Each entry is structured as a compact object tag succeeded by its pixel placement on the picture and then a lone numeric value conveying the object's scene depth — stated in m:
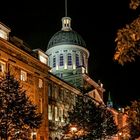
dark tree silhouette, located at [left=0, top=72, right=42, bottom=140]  35.28
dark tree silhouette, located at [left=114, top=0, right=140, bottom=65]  9.67
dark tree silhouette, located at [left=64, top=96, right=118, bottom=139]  56.22
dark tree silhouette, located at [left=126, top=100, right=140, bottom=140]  10.80
